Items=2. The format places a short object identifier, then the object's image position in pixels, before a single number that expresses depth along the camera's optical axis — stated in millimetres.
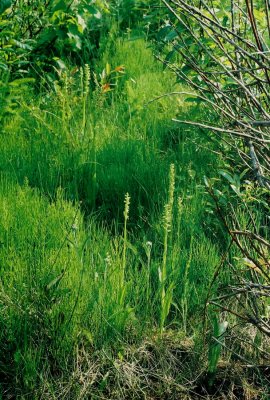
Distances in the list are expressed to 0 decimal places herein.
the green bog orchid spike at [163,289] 2764
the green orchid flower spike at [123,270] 2740
